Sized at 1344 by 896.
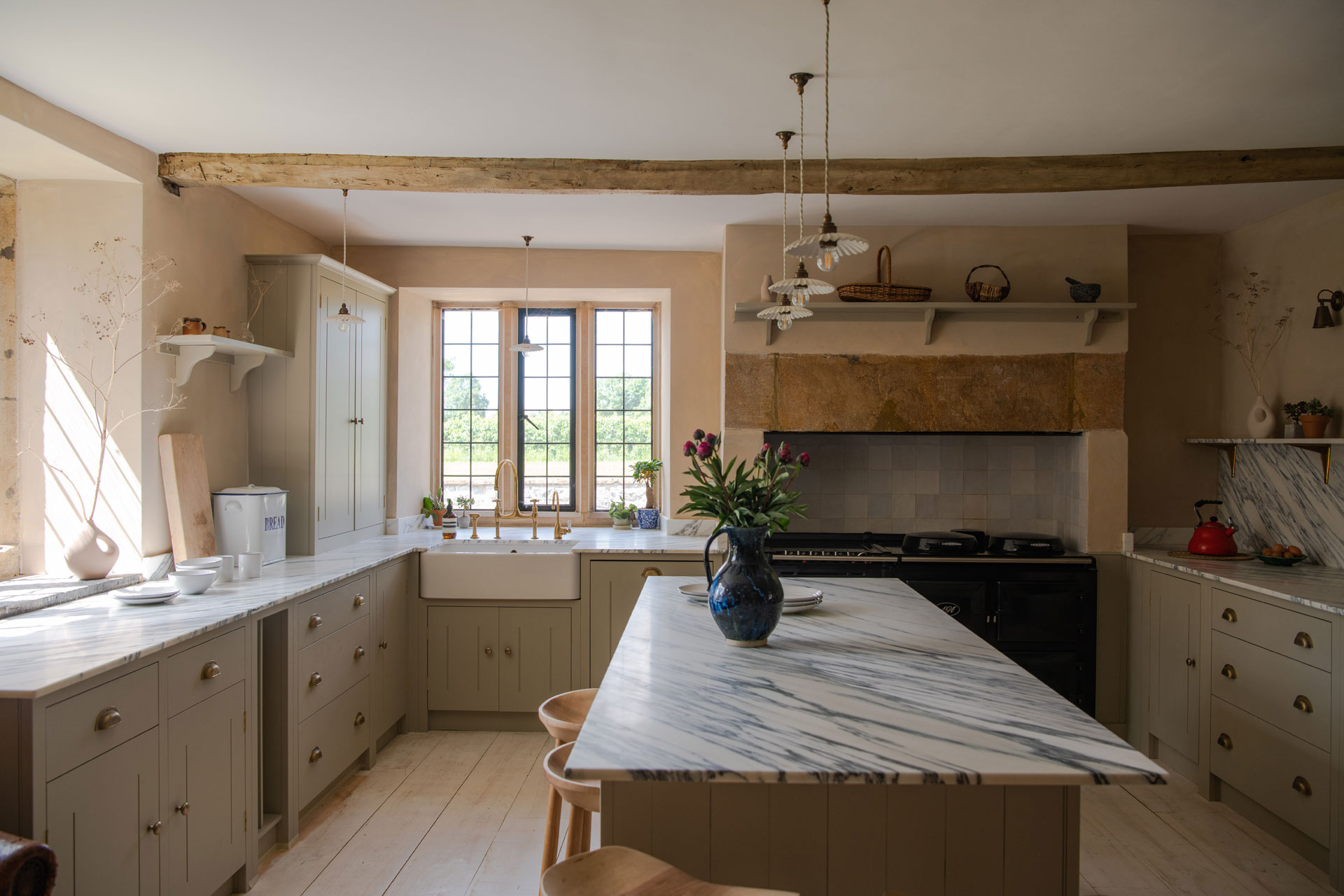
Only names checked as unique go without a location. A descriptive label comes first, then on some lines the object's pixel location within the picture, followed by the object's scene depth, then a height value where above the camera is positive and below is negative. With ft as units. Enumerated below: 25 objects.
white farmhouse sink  13.25 -2.14
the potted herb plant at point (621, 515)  16.20 -1.39
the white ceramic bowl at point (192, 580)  8.93 -1.51
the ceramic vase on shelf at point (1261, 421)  12.31 +0.41
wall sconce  11.34 +1.99
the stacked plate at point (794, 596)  8.50 -1.65
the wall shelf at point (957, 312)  13.00 +2.24
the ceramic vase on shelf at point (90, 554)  9.12 -1.24
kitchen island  4.45 -1.77
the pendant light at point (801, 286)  7.91 +1.60
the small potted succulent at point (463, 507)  16.52 -1.27
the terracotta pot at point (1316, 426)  11.18 +0.31
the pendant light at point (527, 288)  14.62 +3.03
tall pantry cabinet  12.40 +0.68
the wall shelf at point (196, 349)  10.25 +1.26
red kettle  12.20 -1.41
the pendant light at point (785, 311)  9.46 +1.61
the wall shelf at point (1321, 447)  11.17 +0.01
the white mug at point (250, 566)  10.21 -1.53
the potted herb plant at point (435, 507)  16.19 -1.23
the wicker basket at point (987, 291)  13.14 +2.53
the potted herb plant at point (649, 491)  16.06 -0.92
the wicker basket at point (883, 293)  13.12 +2.51
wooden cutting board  10.17 -0.65
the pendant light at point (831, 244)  6.91 +1.78
